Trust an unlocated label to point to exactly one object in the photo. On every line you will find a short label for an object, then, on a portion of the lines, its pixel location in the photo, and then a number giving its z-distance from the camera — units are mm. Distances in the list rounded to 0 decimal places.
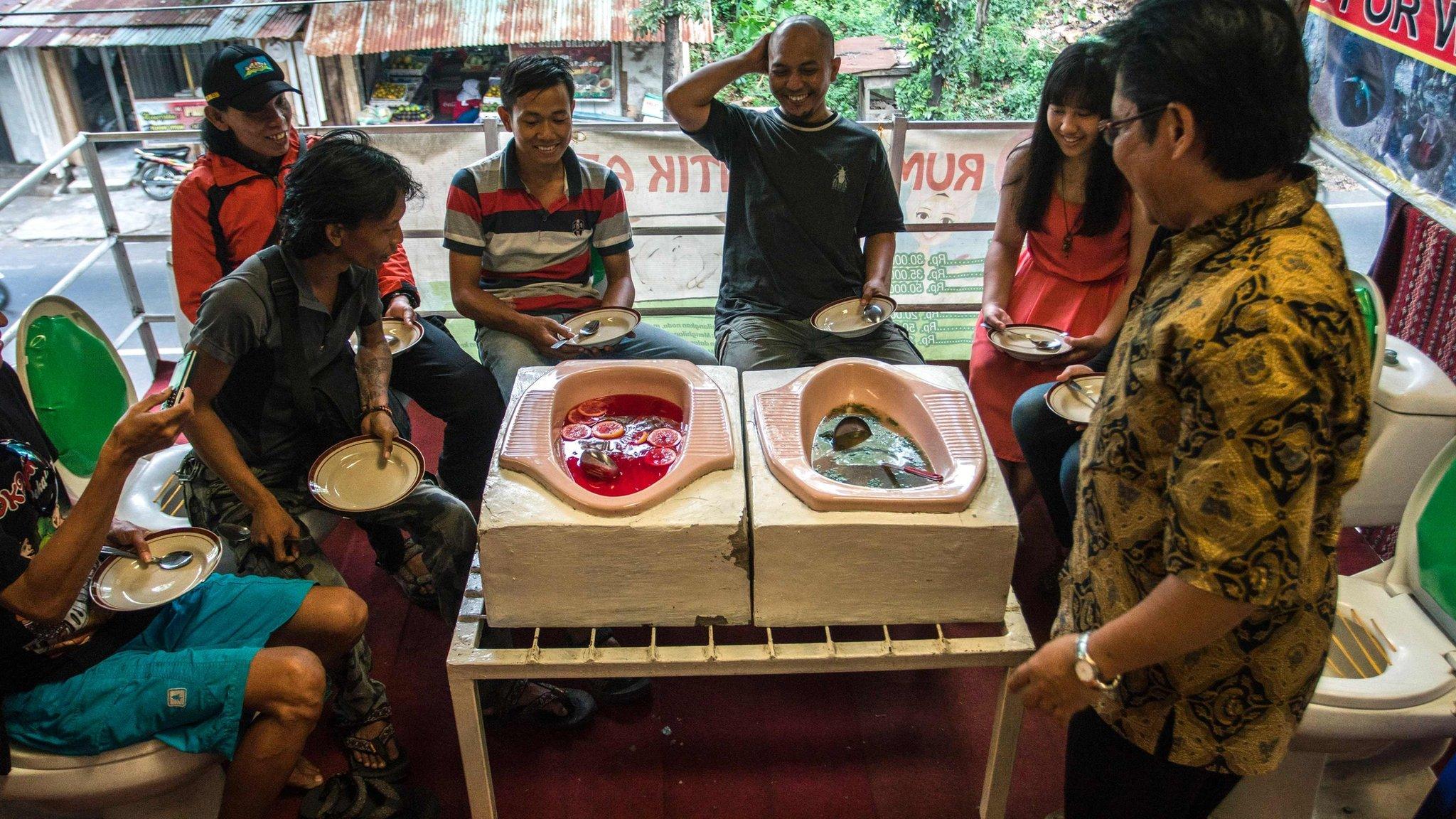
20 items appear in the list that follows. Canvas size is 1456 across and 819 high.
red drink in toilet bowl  2115
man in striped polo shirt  2945
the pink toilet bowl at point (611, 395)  1960
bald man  3160
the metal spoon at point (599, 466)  2111
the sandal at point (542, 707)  2496
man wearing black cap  2752
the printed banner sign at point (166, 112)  9758
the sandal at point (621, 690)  2570
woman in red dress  2971
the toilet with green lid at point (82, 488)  1804
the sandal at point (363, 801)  2215
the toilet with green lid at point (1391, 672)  1950
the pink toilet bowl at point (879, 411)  1936
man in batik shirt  1125
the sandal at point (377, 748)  2279
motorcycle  9609
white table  1996
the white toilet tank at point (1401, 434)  2592
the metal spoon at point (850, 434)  2283
